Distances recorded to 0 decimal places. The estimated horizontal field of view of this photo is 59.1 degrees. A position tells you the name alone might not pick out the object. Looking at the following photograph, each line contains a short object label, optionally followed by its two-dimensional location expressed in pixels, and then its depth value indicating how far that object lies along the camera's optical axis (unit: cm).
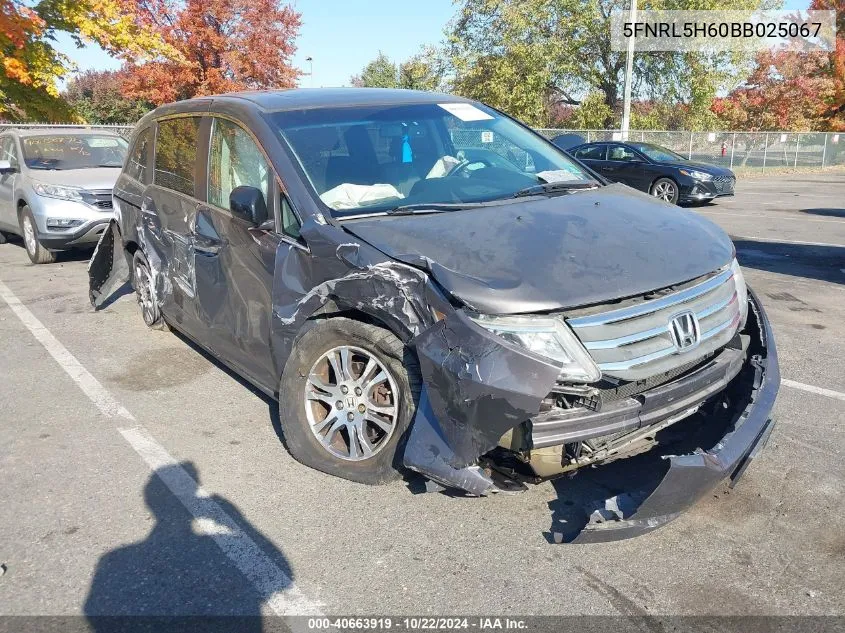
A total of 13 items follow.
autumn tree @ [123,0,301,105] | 2750
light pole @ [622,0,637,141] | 2444
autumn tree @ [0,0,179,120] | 1408
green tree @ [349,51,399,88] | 6831
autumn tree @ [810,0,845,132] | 3756
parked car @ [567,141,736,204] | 1639
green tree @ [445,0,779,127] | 3055
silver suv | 923
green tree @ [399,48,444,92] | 3456
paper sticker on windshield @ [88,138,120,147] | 1067
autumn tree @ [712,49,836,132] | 3662
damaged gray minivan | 279
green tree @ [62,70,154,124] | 4259
